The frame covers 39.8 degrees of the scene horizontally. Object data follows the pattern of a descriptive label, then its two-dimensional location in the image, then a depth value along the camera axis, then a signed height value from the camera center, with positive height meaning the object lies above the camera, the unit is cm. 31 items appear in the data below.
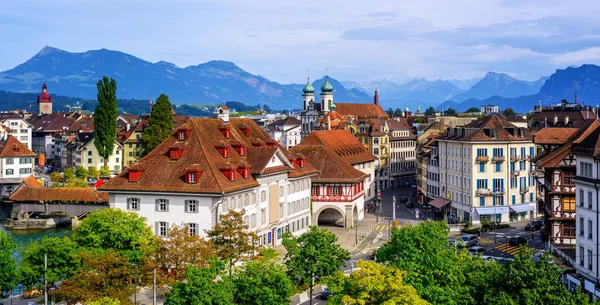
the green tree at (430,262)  4647 -689
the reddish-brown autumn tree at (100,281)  4825 -795
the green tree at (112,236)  5816 -627
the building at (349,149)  11025 -18
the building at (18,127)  19536 +480
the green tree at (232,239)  5938 -671
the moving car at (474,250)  7294 -914
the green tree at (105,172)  14462 -432
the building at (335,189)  9488 -476
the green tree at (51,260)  5516 -752
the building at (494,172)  9712 -285
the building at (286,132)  19012 +367
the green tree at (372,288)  4197 -731
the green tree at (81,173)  14915 -462
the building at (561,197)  6825 -405
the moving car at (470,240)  7954 -897
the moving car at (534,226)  8864 -848
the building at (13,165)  13538 -293
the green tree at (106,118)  13400 +477
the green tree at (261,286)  4666 -790
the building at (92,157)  15841 -189
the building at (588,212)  5350 -428
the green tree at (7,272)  5459 -824
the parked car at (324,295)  5728 -1022
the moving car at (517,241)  7958 -897
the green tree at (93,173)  14855 -463
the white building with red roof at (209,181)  6694 -288
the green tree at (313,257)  5452 -724
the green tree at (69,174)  14562 -469
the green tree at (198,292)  4408 -775
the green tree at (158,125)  11269 +313
